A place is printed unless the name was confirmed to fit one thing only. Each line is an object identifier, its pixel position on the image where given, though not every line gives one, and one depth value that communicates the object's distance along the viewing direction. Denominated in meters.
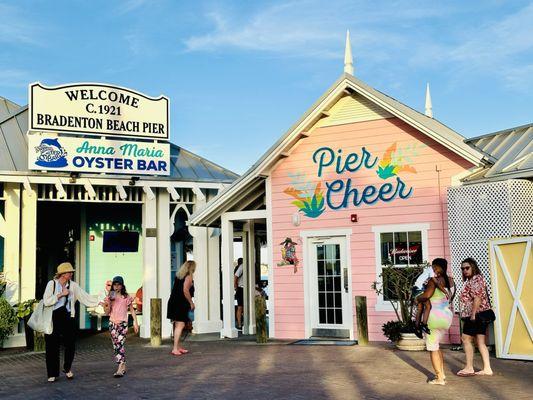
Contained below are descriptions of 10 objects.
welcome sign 15.60
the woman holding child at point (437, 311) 8.66
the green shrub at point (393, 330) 12.29
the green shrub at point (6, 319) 14.22
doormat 13.61
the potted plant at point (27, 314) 14.74
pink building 13.50
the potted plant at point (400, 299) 12.20
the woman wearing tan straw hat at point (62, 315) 9.88
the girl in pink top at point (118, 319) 10.26
